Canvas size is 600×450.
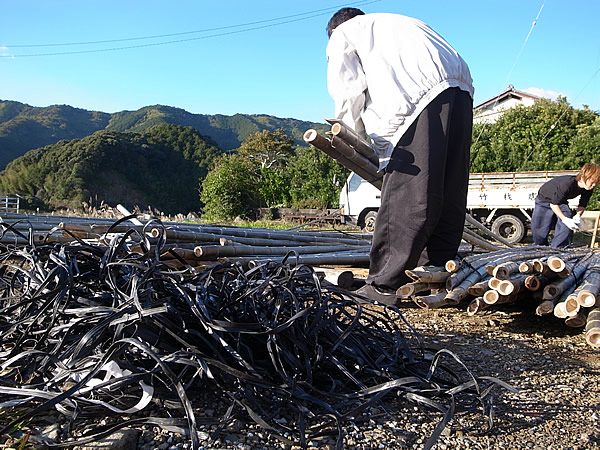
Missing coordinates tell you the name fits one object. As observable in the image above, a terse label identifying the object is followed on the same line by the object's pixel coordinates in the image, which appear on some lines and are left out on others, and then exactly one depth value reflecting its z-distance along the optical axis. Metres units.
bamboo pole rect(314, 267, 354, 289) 3.34
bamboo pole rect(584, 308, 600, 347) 2.18
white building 29.45
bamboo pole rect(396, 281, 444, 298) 2.80
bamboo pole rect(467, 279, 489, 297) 2.62
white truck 11.26
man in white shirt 2.91
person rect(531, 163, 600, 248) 5.66
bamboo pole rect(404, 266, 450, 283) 2.78
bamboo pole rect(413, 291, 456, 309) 2.67
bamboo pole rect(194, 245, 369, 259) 3.55
